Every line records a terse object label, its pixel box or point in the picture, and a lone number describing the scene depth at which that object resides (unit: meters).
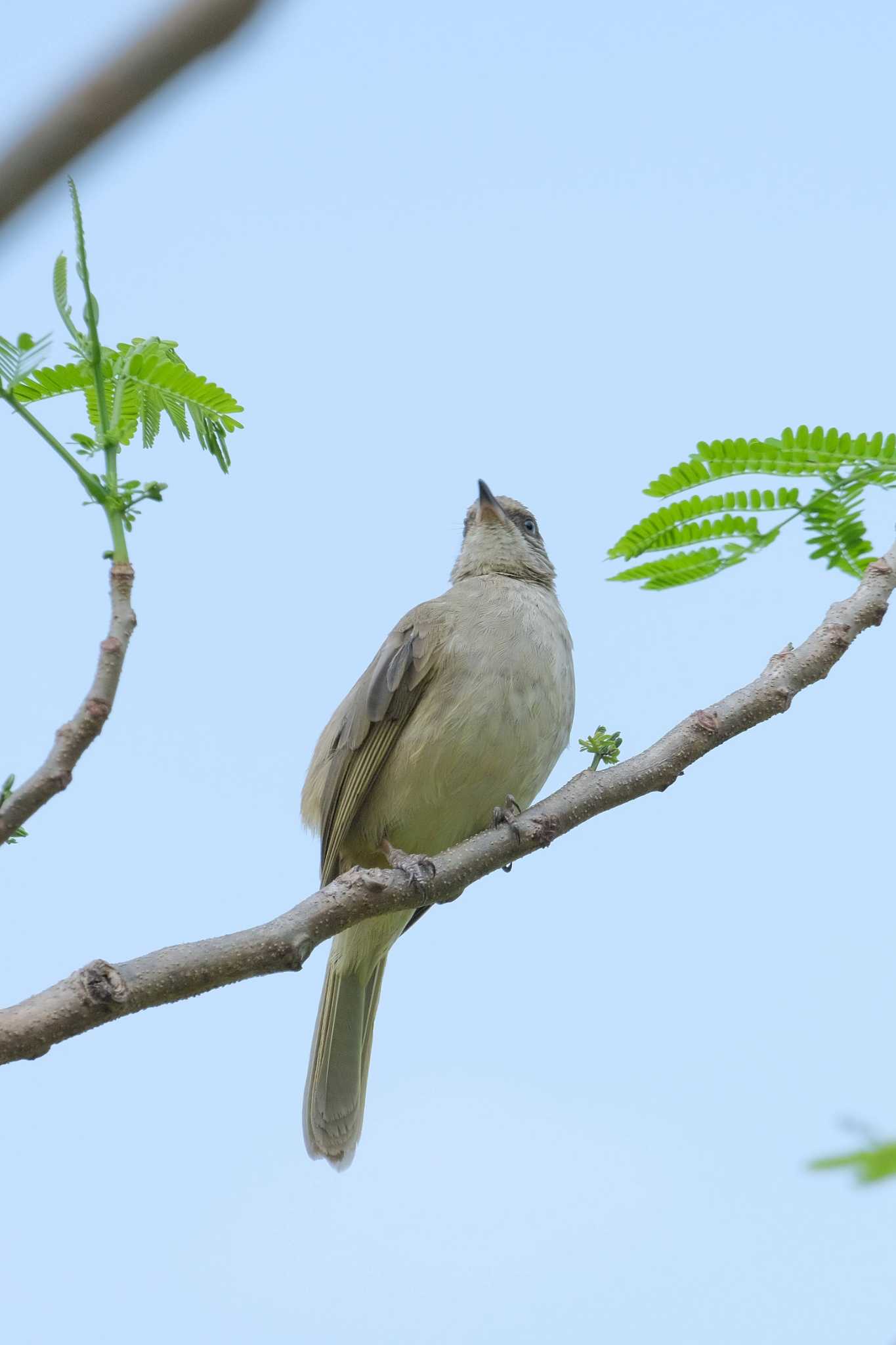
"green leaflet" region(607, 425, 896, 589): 8.73
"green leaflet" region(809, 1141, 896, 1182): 3.19
